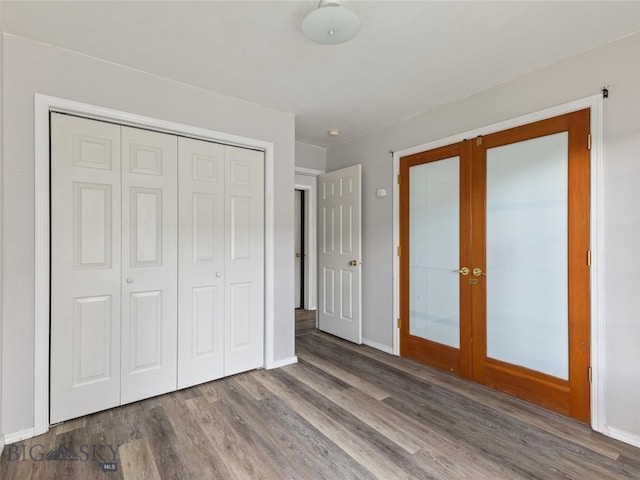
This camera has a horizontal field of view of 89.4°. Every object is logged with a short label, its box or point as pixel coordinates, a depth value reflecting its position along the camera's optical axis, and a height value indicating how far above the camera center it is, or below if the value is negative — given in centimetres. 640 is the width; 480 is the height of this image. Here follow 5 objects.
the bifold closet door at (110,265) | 211 -18
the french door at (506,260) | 219 -16
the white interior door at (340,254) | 377 -17
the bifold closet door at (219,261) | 261 -18
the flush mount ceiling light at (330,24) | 164 +116
